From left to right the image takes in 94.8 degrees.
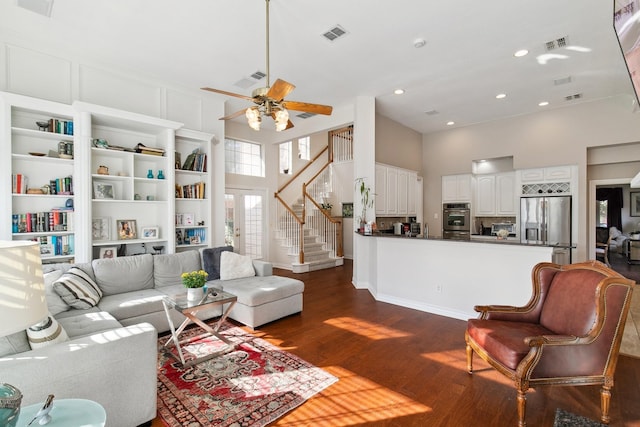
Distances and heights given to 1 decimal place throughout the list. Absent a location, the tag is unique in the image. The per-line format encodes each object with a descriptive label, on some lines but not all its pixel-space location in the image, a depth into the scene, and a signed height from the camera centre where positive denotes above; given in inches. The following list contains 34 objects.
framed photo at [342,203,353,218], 346.6 +0.5
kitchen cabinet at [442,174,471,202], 284.2 +22.2
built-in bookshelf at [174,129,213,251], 191.2 +13.8
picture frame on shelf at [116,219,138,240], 171.3 -10.8
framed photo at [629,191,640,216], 318.3 +7.5
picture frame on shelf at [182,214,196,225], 194.8 -5.6
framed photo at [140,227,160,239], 178.9 -13.5
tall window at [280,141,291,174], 347.9 +63.1
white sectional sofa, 64.9 -38.5
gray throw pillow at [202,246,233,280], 169.6 -29.9
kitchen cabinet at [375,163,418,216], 249.4 +17.7
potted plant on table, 116.1 -29.5
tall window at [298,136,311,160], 369.4 +79.0
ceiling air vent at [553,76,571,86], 184.8 +82.9
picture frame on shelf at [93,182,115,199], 159.9 +11.3
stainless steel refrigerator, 230.5 -9.2
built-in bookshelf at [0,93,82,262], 135.4 +18.6
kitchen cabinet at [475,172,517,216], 264.4 +13.9
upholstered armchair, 78.3 -37.7
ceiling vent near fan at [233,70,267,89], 177.9 +82.1
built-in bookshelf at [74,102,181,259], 159.3 +18.3
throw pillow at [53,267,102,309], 115.0 -31.7
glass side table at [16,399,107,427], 47.2 -34.2
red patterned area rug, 81.7 -56.8
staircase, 288.8 -11.5
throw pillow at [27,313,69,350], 70.3 -30.4
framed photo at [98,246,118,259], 162.4 -23.1
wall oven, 283.3 -9.6
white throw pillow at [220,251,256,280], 168.7 -32.7
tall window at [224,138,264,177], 271.0 +50.4
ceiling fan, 111.0 +41.8
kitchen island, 137.9 -33.6
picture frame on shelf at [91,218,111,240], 161.9 -9.8
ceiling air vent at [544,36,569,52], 142.5 +82.8
